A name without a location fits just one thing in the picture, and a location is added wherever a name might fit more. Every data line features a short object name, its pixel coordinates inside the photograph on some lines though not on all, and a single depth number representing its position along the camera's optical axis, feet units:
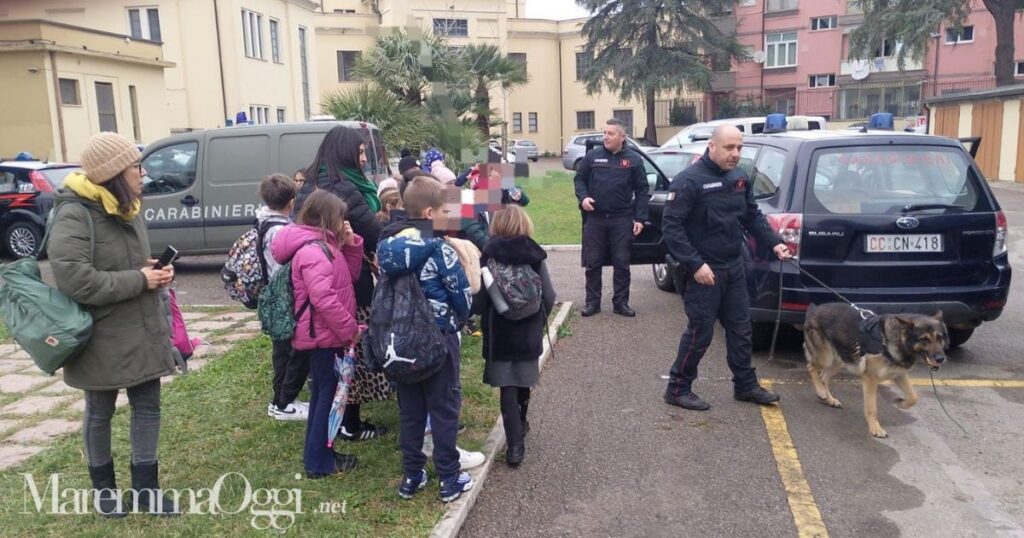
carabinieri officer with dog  16.87
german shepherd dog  15.47
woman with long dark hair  14.83
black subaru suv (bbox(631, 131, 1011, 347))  18.45
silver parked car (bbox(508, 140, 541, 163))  123.24
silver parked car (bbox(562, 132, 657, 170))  97.28
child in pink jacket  12.92
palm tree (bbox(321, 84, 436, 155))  49.16
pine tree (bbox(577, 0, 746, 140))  131.85
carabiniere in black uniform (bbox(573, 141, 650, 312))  24.63
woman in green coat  11.19
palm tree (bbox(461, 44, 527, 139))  63.08
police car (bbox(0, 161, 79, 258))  40.65
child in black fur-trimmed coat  13.79
